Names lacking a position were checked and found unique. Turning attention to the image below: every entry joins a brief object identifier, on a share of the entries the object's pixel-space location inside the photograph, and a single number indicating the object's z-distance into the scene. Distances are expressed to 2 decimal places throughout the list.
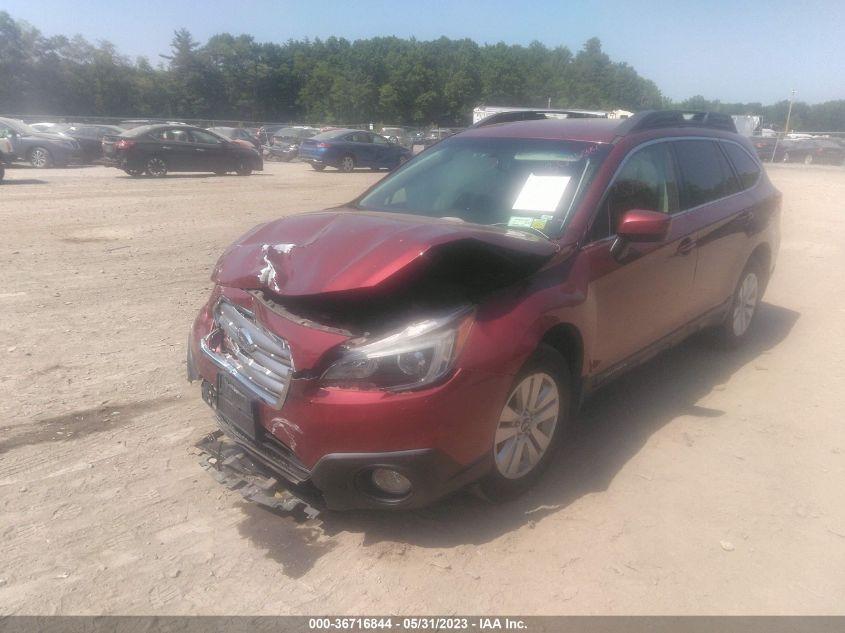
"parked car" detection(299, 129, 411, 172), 25.11
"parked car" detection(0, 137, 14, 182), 16.64
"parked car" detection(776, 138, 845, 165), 38.19
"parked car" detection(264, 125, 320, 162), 32.66
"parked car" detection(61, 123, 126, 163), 23.95
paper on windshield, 3.64
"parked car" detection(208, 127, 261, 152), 31.08
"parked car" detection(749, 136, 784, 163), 38.59
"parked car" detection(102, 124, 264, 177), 19.12
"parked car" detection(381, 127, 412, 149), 40.25
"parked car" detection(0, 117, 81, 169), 21.27
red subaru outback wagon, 2.71
